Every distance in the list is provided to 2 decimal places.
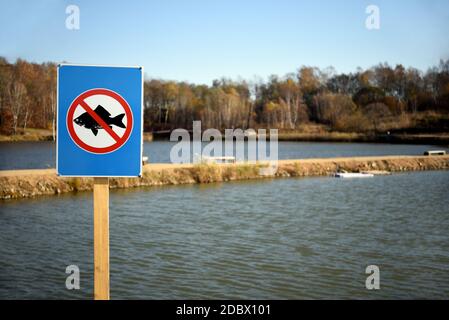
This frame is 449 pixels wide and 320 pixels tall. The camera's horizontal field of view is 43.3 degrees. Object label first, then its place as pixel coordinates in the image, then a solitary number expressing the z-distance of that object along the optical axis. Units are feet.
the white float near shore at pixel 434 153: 148.51
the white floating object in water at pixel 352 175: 108.37
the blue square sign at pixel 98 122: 14.24
